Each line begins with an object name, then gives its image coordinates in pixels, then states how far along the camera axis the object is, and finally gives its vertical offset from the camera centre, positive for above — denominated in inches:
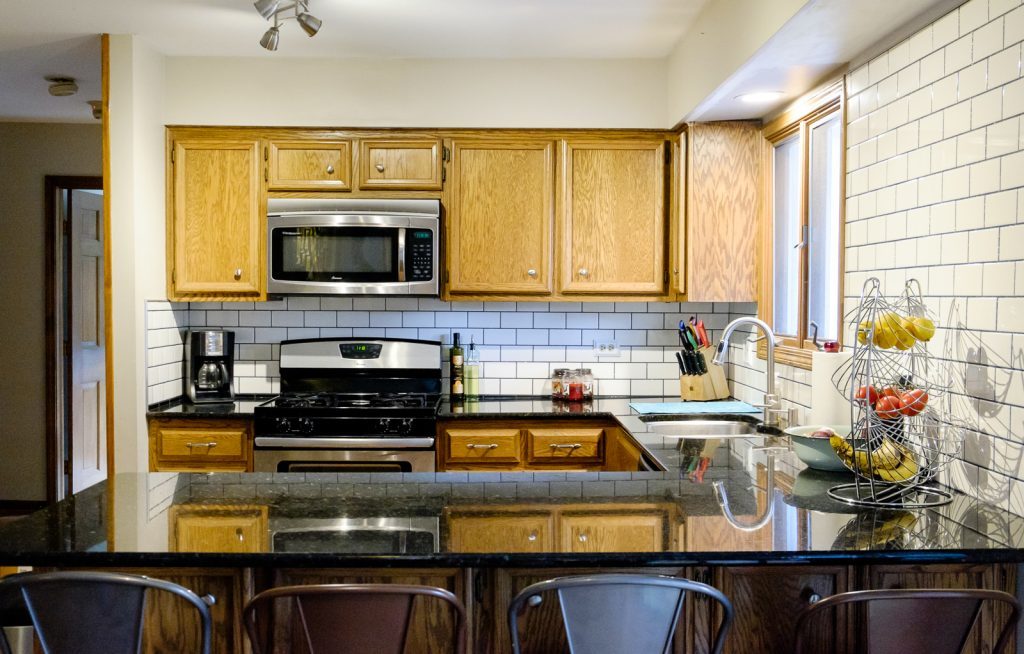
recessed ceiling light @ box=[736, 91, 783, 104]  124.3 +30.2
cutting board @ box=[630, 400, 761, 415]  136.0 -17.1
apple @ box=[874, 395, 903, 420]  77.5 -9.4
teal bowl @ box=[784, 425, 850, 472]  89.9 -15.8
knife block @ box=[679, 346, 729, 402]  149.8 -14.7
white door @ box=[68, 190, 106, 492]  210.6 -11.2
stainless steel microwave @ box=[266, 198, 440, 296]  146.9 +9.1
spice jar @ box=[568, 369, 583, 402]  158.9 -16.4
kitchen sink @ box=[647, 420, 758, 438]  129.5 -19.1
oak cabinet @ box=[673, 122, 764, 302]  145.1 +15.7
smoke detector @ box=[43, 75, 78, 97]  163.3 +41.1
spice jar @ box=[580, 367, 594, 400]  159.9 -15.1
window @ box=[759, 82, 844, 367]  116.9 +11.4
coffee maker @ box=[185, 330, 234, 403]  154.3 -11.9
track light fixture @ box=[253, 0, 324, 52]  113.5 +38.4
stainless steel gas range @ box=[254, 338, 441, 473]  140.6 -22.3
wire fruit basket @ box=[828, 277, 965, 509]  77.7 -11.1
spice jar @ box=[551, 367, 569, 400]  160.2 -15.4
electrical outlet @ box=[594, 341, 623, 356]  165.6 -9.0
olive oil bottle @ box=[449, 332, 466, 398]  160.2 -12.6
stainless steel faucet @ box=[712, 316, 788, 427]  121.6 -12.4
